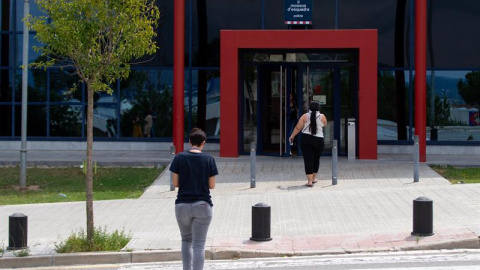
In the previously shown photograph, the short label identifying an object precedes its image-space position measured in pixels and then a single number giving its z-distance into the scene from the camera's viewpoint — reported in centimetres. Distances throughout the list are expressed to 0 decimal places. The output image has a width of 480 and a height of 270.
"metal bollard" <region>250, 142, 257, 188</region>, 1527
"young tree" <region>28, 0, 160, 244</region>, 1004
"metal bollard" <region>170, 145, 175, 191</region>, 1542
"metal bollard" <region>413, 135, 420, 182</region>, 1547
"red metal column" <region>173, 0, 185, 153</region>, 2002
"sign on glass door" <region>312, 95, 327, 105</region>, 2075
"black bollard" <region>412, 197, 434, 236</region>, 1012
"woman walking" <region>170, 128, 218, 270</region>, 783
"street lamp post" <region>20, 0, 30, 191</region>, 1709
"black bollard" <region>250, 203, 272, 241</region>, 1014
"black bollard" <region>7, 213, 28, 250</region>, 1005
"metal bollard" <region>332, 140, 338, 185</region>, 1527
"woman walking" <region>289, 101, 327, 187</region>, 1518
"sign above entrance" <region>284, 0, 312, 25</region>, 2131
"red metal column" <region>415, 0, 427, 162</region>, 1933
